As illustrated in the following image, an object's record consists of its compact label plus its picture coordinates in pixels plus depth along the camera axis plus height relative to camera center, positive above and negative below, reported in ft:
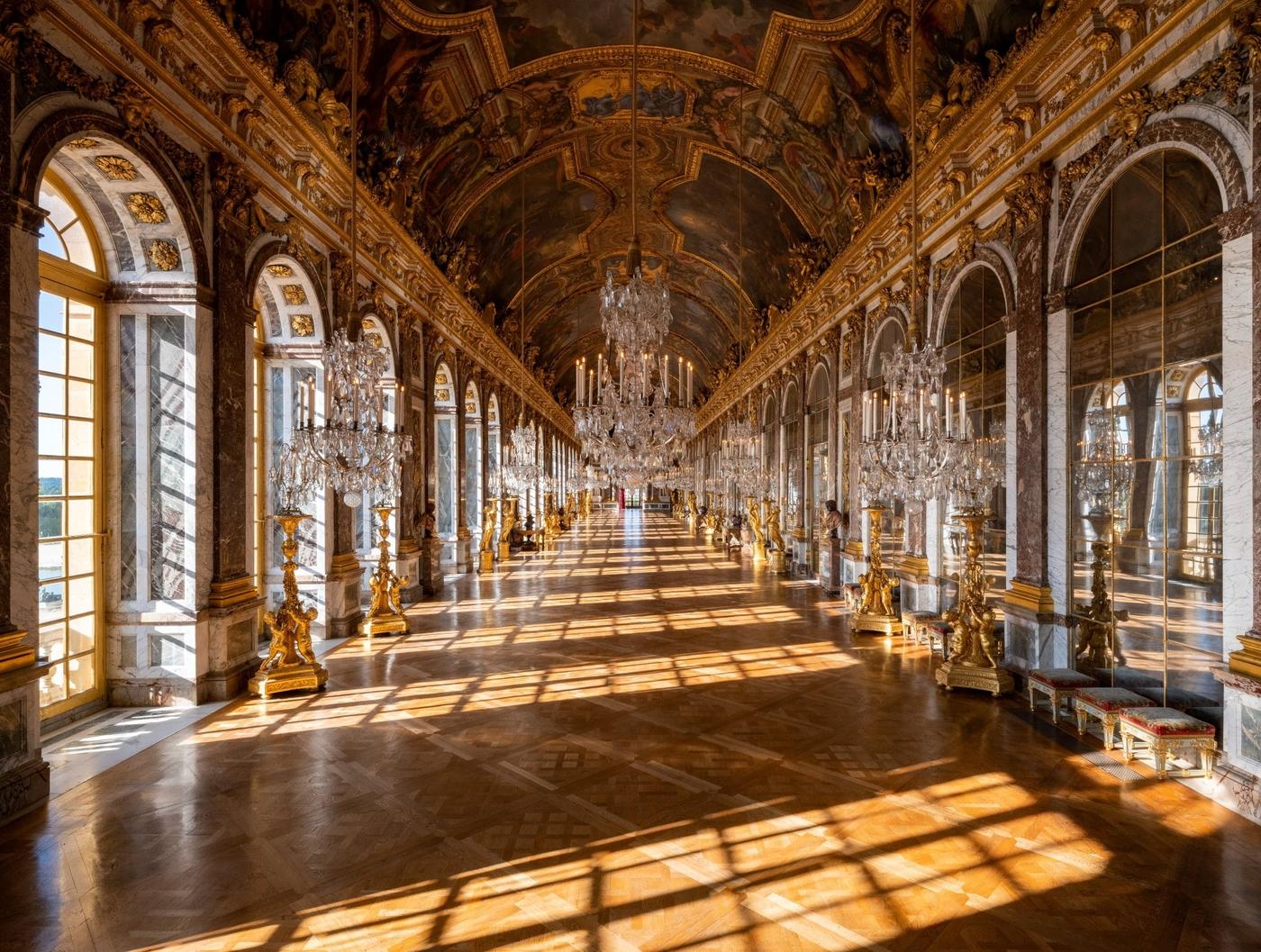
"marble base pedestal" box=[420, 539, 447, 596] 41.09 -5.34
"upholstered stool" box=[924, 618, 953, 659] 24.29 -5.77
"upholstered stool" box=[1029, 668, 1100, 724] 18.13 -5.57
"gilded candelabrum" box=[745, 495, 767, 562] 58.19 -4.95
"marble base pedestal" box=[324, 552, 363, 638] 29.32 -5.17
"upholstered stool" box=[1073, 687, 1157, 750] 16.10 -5.50
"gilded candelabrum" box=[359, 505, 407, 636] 29.66 -5.45
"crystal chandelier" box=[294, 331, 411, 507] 20.26 +1.50
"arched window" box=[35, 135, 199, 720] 17.90 +1.33
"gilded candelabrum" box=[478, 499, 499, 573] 52.19 -5.04
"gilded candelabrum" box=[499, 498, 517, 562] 59.88 -4.07
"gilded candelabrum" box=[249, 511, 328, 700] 20.79 -5.25
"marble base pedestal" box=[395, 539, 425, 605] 37.29 -4.95
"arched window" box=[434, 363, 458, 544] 49.47 +1.67
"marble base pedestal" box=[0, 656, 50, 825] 13.00 -5.16
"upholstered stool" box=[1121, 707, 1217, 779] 14.38 -5.54
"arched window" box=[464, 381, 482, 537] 56.75 +1.92
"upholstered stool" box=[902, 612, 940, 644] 26.94 -5.96
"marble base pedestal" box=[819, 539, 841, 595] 42.45 -5.57
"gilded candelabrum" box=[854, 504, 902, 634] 29.73 -5.49
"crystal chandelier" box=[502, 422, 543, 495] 55.88 +1.33
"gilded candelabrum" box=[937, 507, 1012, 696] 20.98 -5.13
